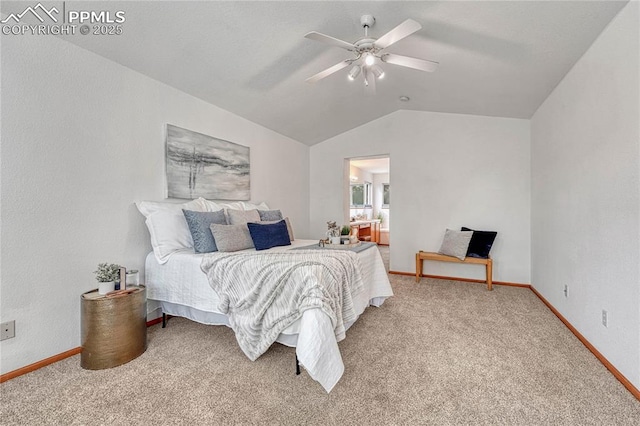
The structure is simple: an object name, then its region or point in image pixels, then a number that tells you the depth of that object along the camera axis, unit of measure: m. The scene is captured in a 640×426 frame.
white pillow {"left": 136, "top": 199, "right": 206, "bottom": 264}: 2.52
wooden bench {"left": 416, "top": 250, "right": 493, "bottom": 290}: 3.81
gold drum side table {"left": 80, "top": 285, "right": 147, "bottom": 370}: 1.93
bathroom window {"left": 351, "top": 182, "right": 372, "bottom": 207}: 9.10
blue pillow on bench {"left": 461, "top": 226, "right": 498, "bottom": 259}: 3.94
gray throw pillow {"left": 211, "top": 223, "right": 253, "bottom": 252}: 2.63
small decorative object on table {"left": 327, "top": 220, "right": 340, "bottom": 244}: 2.99
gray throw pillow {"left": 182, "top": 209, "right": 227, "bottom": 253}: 2.60
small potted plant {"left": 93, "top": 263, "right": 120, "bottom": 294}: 2.06
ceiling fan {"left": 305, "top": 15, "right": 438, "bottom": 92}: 1.87
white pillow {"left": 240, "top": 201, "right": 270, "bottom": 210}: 3.61
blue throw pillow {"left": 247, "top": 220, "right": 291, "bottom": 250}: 2.86
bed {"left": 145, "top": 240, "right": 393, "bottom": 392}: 1.59
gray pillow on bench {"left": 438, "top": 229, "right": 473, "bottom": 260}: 3.91
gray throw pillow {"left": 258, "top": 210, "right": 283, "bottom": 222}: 3.51
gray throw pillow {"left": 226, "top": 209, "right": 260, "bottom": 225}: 3.04
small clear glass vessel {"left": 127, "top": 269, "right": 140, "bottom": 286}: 2.27
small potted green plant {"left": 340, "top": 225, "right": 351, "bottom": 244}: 3.08
